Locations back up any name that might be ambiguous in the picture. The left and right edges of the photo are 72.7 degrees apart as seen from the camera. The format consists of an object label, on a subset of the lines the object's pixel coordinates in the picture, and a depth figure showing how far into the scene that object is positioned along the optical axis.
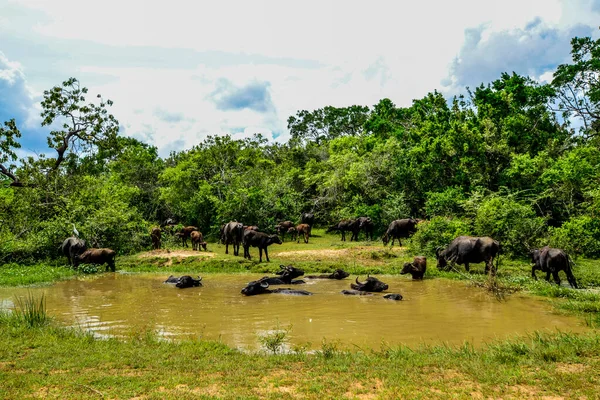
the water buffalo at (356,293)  12.80
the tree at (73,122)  15.36
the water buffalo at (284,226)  29.00
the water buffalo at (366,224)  27.53
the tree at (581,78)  23.69
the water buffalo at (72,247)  19.53
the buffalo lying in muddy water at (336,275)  15.98
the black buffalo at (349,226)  27.83
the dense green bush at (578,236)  16.23
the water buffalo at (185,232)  26.20
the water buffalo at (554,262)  12.88
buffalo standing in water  15.40
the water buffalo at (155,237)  24.16
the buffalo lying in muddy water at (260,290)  13.12
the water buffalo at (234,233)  21.80
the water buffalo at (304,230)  27.47
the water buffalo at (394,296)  12.13
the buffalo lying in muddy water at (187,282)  14.54
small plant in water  7.49
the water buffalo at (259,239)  19.91
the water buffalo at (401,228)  23.66
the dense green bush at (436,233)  18.41
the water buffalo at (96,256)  18.70
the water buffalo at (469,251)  15.39
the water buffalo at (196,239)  23.77
